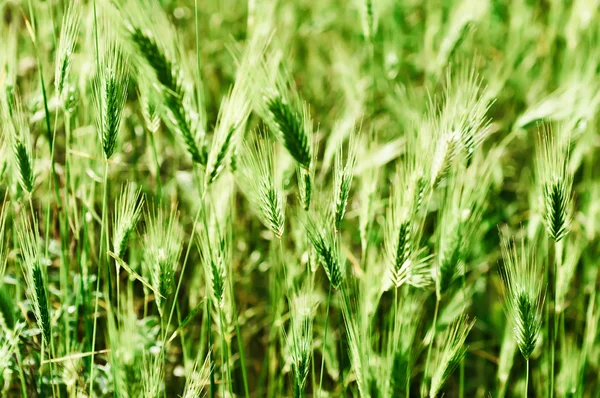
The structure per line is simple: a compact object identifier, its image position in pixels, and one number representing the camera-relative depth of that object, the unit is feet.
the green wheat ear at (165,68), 3.81
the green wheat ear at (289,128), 3.95
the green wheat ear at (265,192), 4.05
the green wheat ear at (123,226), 4.11
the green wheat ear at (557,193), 4.13
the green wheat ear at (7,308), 4.43
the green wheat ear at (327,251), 4.06
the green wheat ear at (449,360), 4.11
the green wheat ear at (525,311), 4.10
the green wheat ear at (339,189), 4.04
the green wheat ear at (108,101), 4.01
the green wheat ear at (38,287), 4.03
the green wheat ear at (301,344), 4.05
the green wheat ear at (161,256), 4.07
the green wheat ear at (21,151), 4.12
